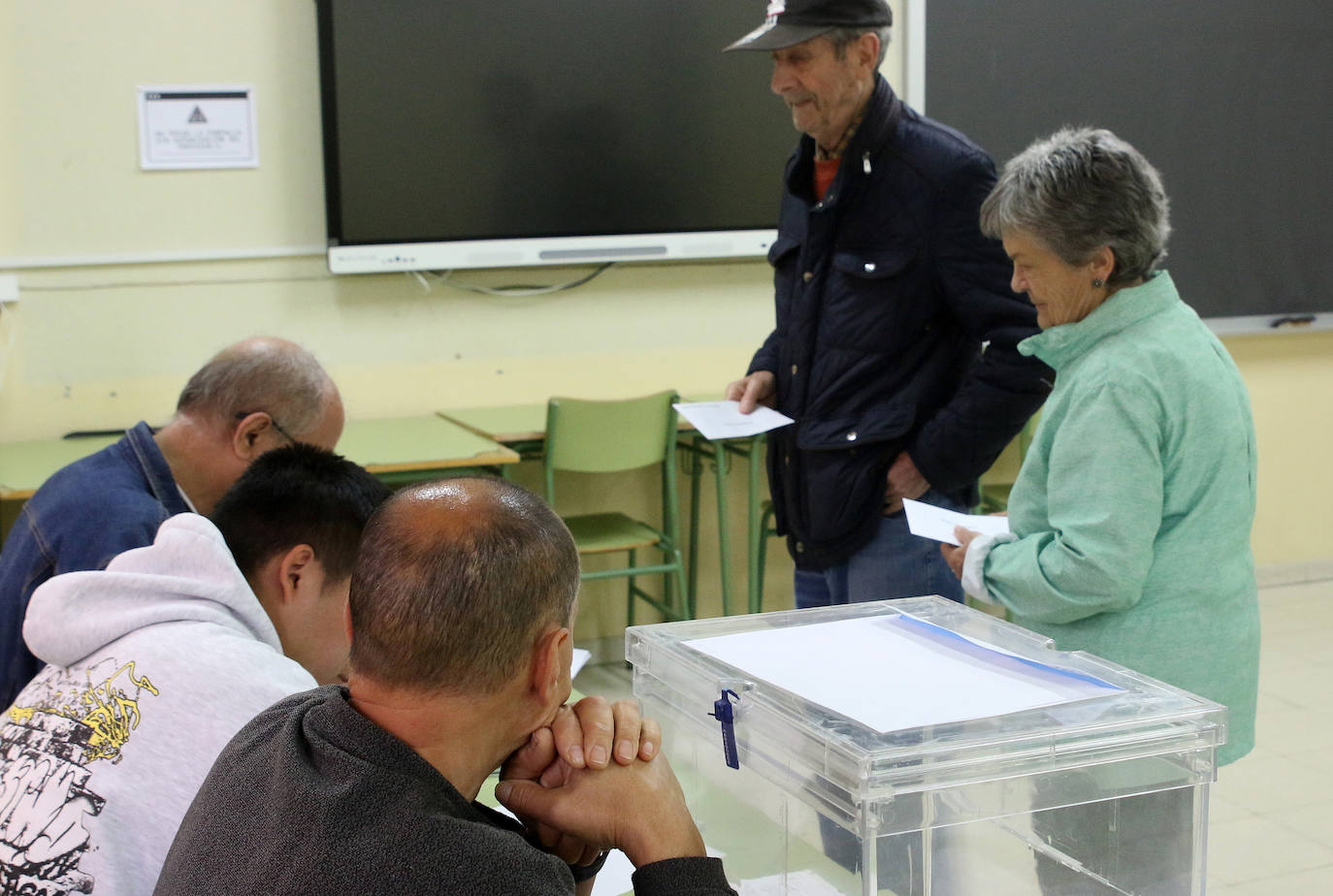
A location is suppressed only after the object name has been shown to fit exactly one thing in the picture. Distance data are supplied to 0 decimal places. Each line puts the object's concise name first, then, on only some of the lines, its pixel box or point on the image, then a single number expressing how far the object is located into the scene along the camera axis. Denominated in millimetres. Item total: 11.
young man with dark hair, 1164
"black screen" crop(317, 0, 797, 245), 4113
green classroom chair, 3836
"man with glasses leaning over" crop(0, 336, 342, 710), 1766
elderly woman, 1591
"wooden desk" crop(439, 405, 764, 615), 3932
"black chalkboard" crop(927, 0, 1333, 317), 4789
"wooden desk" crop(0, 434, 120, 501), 3258
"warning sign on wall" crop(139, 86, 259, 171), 4000
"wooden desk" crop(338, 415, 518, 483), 3482
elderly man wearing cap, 2234
